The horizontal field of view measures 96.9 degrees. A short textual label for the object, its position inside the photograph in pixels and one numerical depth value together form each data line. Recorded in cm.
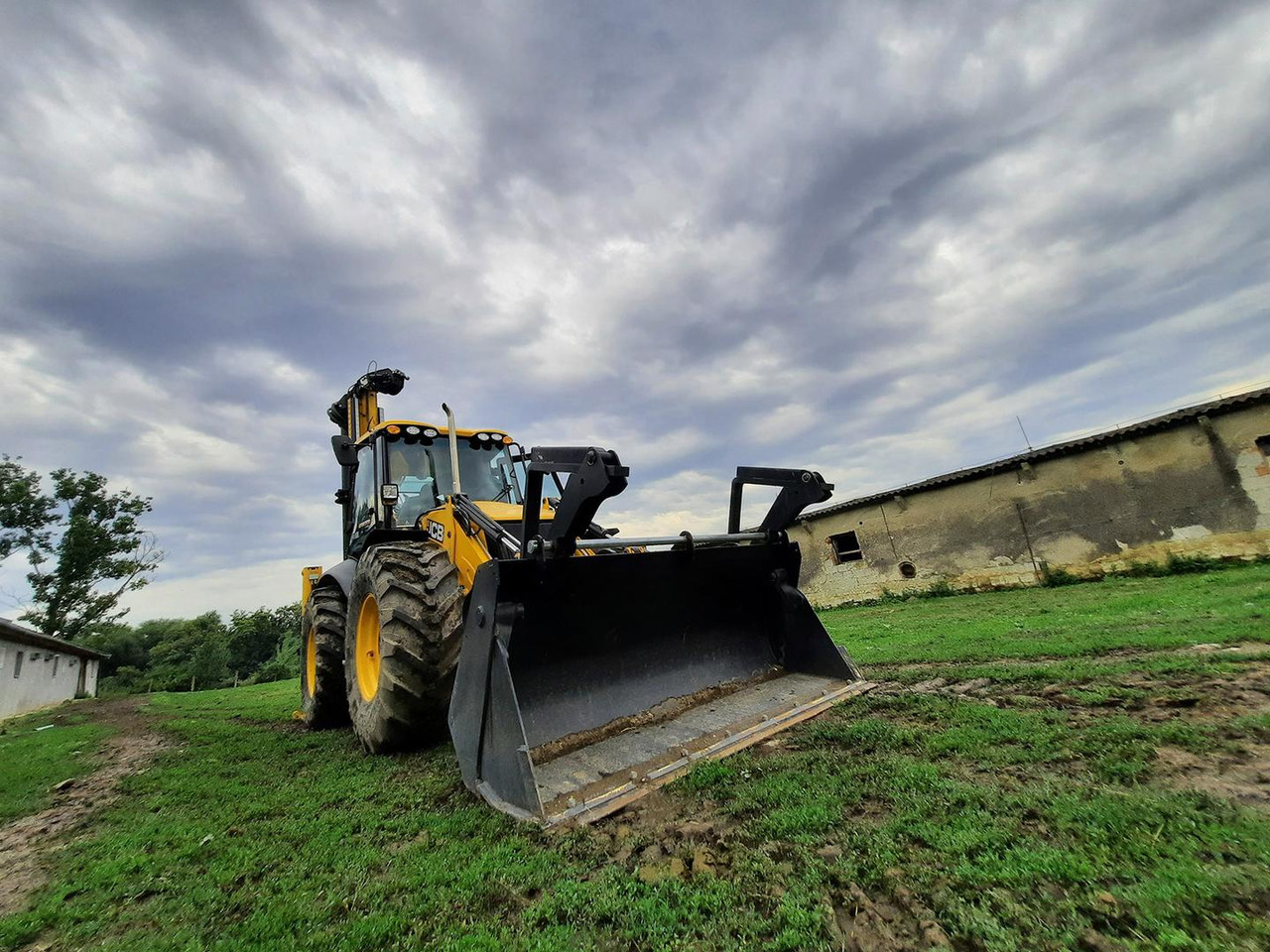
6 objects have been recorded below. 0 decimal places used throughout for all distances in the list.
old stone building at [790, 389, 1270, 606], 1092
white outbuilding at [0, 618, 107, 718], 1666
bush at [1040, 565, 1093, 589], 1254
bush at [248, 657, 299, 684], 4024
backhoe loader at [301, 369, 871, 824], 290
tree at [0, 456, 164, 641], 2717
